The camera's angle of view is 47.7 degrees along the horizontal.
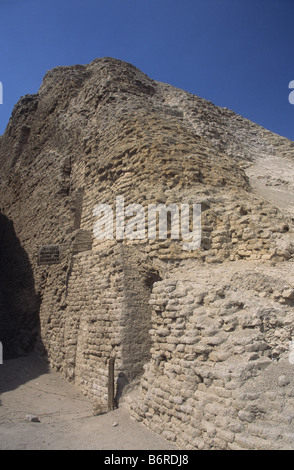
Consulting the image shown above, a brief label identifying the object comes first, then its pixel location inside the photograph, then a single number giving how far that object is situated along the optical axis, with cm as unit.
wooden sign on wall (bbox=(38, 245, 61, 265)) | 920
